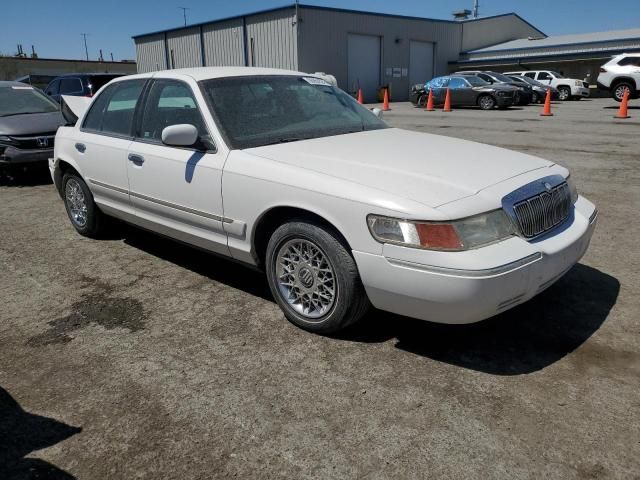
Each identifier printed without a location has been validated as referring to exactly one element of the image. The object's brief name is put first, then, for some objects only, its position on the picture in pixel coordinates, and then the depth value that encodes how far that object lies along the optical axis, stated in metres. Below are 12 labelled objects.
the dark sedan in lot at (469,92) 22.33
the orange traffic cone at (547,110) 18.62
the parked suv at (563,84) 27.69
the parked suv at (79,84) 13.35
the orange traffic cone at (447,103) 22.75
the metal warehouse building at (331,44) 31.41
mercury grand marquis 2.88
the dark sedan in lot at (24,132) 8.27
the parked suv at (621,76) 21.41
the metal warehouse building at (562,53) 33.41
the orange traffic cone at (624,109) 17.25
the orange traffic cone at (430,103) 23.55
